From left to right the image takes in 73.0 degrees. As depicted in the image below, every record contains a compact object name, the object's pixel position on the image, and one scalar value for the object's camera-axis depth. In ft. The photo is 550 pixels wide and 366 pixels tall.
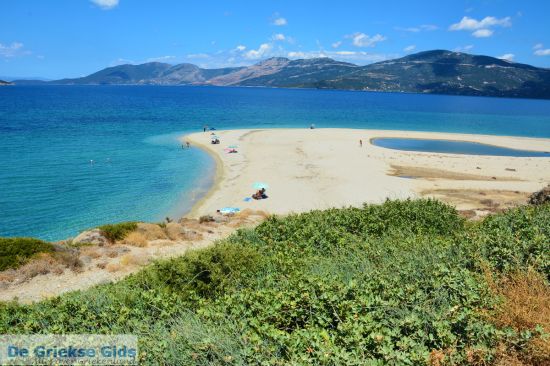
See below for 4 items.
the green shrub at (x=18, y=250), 52.44
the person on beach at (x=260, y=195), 106.93
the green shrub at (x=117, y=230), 66.85
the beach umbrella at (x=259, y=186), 109.81
